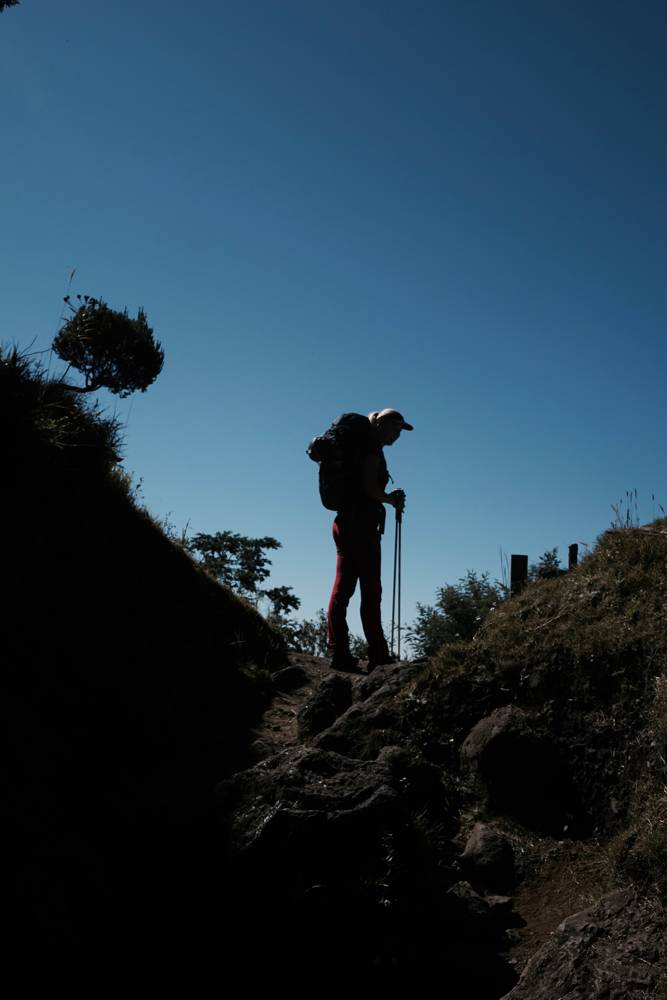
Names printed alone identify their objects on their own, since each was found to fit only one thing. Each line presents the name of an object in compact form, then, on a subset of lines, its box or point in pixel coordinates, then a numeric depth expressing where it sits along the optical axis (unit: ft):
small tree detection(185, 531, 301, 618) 59.00
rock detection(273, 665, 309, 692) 32.43
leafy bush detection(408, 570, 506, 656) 40.04
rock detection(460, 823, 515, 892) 17.03
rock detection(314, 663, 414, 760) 21.83
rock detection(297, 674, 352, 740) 24.85
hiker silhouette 29.84
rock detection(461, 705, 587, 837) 18.57
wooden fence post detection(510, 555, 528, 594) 28.50
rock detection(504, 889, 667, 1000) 12.41
